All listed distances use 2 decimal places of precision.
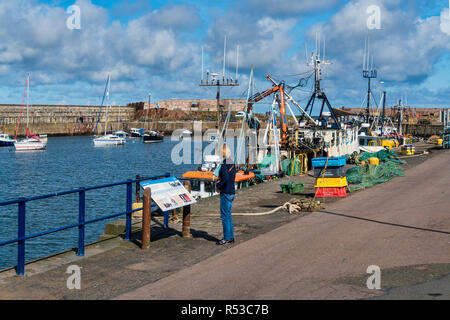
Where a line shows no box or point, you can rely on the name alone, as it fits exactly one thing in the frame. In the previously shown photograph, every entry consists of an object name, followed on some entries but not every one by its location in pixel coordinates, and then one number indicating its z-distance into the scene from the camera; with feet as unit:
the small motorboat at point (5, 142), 298.93
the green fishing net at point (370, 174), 63.94
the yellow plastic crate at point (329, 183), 54.60
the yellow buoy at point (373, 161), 83.82
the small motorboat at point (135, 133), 436.35
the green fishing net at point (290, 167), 84.43
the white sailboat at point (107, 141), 313.73
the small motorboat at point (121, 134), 391.77
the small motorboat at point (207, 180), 71.22
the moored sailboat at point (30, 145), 262.88
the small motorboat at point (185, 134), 440.08
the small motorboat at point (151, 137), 370.94
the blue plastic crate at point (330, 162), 53.01
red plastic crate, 54.54
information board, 31.37
